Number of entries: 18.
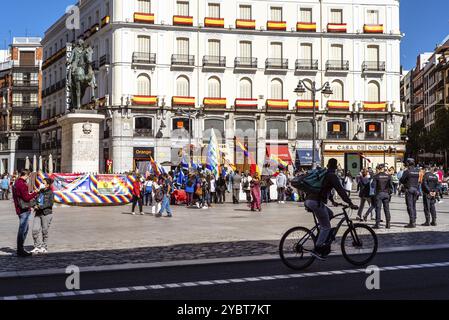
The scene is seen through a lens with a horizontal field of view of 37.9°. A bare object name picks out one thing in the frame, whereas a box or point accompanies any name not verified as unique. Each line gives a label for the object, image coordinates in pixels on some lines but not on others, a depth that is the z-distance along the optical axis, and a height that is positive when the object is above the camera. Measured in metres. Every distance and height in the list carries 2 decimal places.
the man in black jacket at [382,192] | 17.41 -0.41
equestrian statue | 27.28 +4.49
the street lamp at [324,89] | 31.09 +4.19
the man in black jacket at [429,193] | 17.59 -0.45
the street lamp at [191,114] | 52.60 +5.27
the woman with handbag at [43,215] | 12.47 -0.71
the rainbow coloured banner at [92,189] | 27.02 -0.48
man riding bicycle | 10.19 -0.55
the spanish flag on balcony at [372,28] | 57.53 +13.05
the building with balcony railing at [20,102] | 81.00 +9.66
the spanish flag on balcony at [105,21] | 55.19 +13.30
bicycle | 10.15 -1.07
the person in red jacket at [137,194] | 23.43 -0.59
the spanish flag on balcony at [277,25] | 56.44 +13.11
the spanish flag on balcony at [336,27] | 57.16 +13.10
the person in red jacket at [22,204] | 12.19 -0.49
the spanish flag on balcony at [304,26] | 56.94 +13.13
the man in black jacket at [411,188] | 17.33 -0.31
